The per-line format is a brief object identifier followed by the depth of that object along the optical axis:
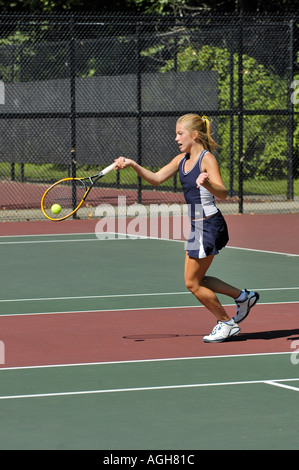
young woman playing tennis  12.35
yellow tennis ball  13.89
